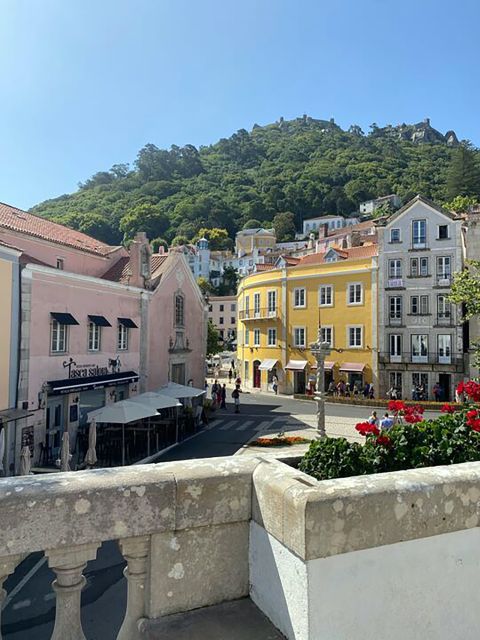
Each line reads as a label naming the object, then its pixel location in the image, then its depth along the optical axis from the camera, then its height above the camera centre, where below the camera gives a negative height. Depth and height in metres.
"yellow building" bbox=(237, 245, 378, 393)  38.22 +2.35
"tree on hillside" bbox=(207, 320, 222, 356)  52.93 +0.23
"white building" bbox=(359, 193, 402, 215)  117.19 +37.60
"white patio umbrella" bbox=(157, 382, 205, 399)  23.65 -2.43
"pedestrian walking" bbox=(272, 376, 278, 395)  41.78 -3.57
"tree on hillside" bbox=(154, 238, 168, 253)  105.81 +23.90
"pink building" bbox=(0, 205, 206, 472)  18.12 +0.89
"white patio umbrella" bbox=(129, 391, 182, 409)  20.20 -2.47
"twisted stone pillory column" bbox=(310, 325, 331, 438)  16.61 -0.98
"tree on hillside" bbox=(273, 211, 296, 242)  127.94 +32.66
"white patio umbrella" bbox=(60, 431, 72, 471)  13.56 -3.25
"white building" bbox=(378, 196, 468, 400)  35.44 +3.53
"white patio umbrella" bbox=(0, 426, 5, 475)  14.82 -3.34
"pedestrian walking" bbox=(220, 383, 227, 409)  33.16 -3.96
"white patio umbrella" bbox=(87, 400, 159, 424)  17.17 -2.60
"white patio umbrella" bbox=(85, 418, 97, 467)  15.04 -3.33
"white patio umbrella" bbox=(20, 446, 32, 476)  13.27 -3.40
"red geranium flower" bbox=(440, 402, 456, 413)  4.33 -0.61
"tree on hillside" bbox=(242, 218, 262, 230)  131.00 +34.49
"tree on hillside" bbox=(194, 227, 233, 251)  124.41 +28.90
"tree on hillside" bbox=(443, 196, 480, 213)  54.99 +18.62
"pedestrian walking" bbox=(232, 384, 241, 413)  30.58 -3.50
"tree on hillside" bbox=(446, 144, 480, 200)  98.00 +36.32
